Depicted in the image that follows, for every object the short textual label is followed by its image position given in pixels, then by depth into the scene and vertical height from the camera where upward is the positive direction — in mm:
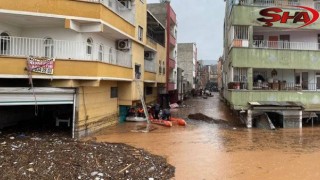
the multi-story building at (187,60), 71375 +6035
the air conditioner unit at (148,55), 30859 +3069
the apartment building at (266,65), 23453 +1683
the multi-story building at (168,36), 37844 +6255
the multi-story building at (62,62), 15094 +1246
